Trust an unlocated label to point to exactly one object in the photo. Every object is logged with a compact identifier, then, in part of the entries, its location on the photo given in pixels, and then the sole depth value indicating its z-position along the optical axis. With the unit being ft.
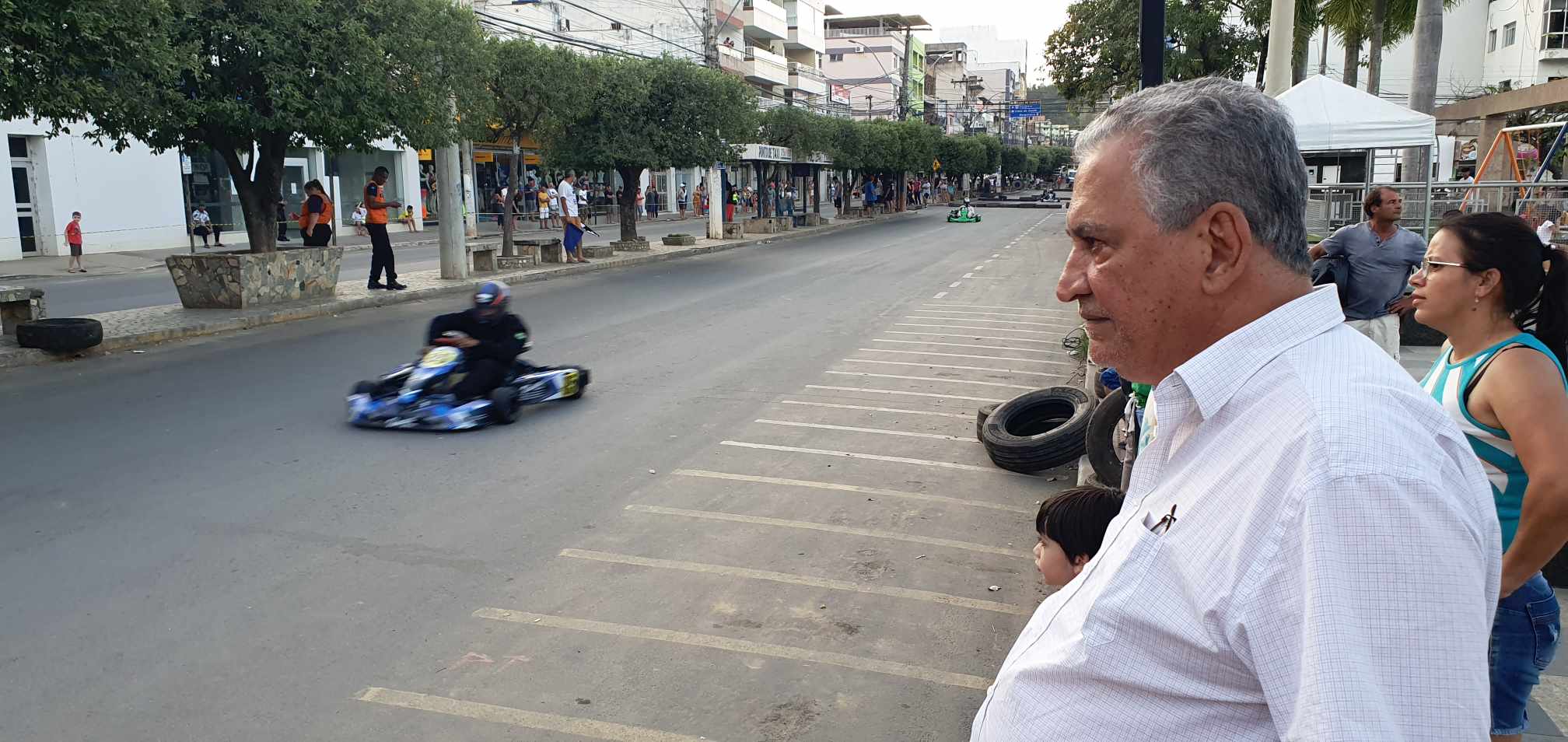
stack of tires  23.04
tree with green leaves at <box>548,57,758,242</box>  83.87
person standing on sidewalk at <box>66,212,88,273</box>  75.61
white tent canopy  42.60
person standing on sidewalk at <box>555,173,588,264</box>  76.59
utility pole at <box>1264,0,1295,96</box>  28.86
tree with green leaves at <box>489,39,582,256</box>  71.77
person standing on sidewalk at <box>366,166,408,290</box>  56.13
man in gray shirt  22.15
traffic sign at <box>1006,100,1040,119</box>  282.15
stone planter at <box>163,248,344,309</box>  47.78
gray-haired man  3.49
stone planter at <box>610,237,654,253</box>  90.27
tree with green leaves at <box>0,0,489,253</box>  34.86
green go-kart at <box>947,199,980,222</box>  146.92
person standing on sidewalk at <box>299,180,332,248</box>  54.19
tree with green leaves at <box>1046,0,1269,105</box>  88.43
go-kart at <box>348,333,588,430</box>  26.73
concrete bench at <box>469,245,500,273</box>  70.23
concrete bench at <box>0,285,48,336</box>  39.24
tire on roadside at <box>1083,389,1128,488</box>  19.92
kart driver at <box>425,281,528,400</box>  28.12
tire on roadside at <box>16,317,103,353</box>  36.27
